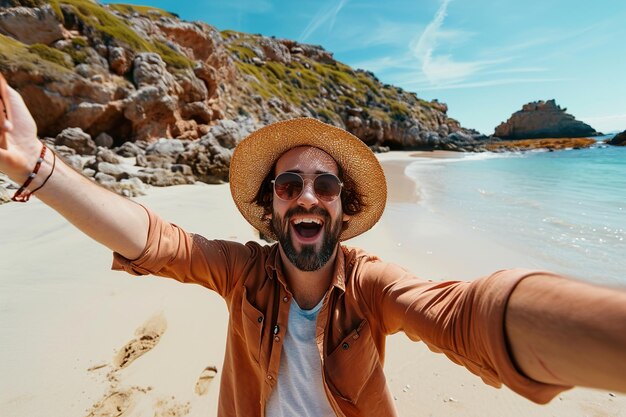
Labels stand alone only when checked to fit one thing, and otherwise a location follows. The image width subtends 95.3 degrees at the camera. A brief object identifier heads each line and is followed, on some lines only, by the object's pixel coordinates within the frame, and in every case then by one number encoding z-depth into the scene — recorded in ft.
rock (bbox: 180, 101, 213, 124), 66.23
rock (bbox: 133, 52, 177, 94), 59.06
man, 2.52
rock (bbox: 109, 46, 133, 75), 59.26
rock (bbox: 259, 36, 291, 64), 206.93
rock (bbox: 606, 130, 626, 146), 188.65
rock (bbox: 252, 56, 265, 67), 173.58
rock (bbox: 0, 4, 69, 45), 54.95
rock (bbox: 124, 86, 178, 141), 55.66
